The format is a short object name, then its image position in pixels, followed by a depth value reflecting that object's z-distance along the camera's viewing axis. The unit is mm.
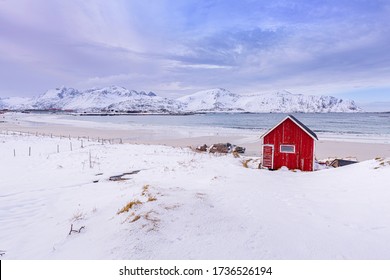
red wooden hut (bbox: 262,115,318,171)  20516
